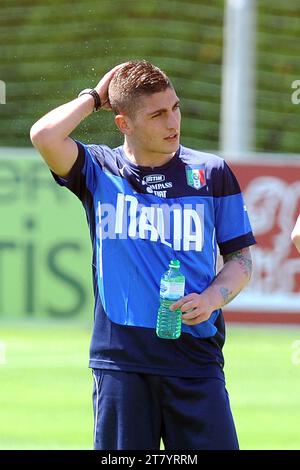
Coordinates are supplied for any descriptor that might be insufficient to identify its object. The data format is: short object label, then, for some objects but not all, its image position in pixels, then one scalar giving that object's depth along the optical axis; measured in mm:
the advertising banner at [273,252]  12672
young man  4875
